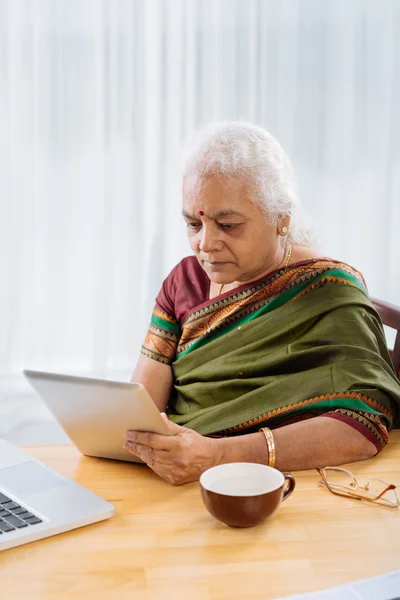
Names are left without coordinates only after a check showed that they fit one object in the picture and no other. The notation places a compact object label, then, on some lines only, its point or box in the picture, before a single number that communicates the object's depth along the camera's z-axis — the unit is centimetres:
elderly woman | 195
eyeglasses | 177
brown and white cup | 167
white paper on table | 152
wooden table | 156
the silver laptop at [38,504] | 166
